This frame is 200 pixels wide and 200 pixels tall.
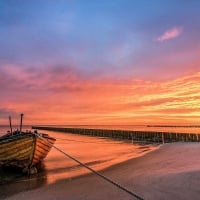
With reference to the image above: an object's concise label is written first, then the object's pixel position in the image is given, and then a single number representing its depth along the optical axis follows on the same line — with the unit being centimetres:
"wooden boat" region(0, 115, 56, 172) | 1300
